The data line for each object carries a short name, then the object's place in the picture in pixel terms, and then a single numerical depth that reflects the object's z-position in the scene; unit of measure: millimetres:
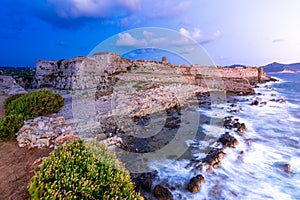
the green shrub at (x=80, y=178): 3150
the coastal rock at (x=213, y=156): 7641
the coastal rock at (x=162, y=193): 5488
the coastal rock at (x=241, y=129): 11672
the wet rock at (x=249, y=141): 10158
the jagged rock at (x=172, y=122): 12088
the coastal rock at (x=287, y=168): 7655
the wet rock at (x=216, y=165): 7430
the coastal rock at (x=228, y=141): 9434
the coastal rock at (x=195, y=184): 5945
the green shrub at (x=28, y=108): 6932
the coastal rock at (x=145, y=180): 5898
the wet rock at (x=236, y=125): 12602
